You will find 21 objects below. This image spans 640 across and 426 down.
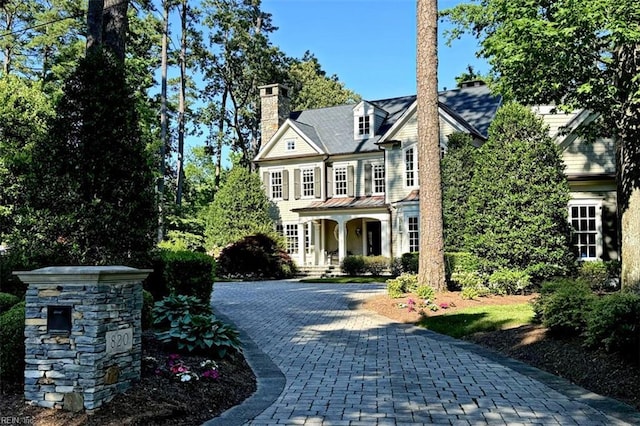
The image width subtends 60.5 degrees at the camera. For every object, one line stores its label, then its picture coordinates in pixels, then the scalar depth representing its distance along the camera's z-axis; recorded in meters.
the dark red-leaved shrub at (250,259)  24.75
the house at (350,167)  25.58
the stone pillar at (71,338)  4.79
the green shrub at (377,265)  25.03
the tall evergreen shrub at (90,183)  8.84
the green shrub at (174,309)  7.73
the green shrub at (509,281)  14.58
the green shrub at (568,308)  7.71
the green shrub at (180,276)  11.13
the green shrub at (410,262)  21.58
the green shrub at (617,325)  6.36
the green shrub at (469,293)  13.02
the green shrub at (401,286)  13.79
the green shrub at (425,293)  12.77
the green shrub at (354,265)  25.27
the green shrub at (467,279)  14.59
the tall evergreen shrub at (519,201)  14.90
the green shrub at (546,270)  14.66
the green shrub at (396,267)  23.62
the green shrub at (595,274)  15.10
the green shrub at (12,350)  5.30
